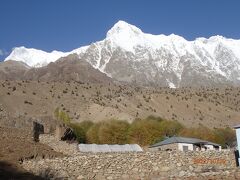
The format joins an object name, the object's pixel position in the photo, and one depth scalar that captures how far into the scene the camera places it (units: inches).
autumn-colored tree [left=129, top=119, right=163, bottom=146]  1761.4
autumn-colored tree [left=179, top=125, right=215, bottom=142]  1812.0
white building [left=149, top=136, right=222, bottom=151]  1214.8
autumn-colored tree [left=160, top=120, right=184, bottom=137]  1863.0
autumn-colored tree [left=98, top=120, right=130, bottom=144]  1739.3
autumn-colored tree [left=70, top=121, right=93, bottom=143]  1695.1
